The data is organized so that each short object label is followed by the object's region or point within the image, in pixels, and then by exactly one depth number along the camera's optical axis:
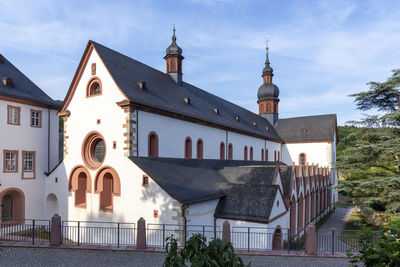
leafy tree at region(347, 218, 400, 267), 4.50
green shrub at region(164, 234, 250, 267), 4.18
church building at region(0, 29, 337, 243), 15.30
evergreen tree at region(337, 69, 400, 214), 18.48
